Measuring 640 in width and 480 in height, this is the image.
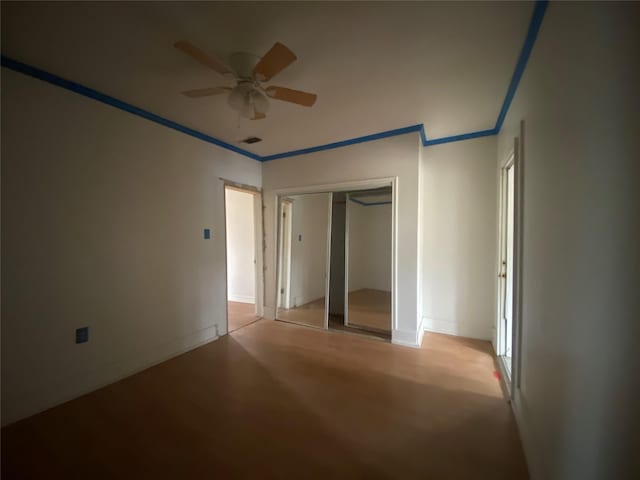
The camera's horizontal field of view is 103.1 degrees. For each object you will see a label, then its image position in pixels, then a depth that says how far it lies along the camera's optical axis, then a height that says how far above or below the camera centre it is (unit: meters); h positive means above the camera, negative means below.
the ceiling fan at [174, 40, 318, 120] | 1.55 +1.07
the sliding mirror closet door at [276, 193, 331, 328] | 3.72 -0.34
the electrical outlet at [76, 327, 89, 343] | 2.08 -0.82
